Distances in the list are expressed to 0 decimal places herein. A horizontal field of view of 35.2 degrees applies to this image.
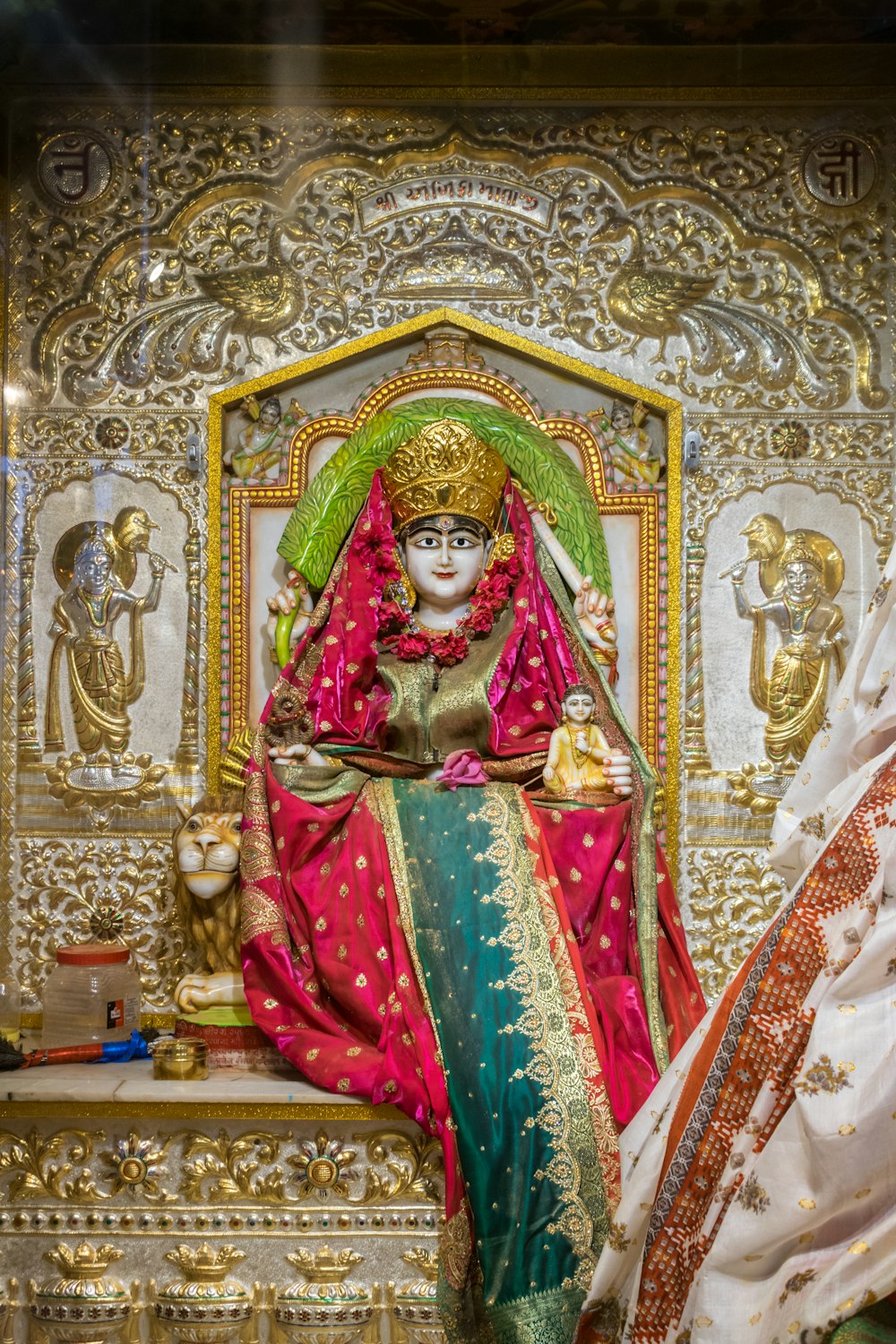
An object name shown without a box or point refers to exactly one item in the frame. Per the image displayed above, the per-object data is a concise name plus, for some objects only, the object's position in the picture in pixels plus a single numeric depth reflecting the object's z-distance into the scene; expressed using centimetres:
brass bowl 407
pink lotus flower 445
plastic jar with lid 449
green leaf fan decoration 498
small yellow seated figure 456
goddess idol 362
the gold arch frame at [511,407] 533
